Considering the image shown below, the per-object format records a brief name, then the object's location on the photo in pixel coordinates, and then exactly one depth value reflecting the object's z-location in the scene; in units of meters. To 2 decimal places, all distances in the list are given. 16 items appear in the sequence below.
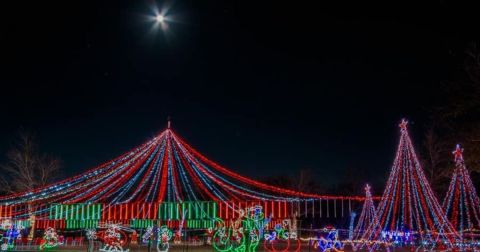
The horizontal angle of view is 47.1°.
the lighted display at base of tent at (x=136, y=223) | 28.66
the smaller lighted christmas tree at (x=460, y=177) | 20.58
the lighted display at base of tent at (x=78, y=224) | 28.62
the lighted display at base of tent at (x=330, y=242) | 20.59
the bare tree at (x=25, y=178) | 36.44
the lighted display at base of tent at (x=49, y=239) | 24.92
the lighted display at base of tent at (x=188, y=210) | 21.50
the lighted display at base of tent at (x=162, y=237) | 20.33
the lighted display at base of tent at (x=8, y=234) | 24.05
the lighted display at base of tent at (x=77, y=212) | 25.47
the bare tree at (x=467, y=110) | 21.34
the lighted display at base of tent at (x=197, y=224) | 32.72
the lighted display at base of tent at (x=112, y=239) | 21.00
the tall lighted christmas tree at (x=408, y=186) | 21.06
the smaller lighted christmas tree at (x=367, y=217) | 24.90
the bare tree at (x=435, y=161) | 34.44
